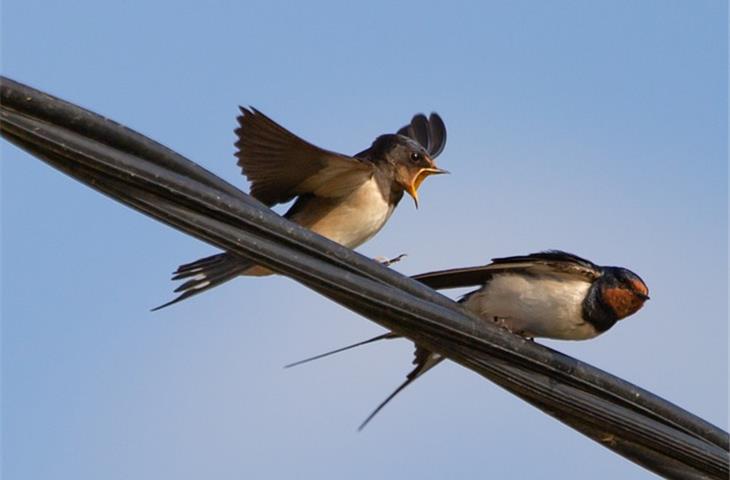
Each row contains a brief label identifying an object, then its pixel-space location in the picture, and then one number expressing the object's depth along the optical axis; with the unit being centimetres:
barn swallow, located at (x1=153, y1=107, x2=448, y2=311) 1012
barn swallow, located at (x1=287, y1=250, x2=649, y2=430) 808
